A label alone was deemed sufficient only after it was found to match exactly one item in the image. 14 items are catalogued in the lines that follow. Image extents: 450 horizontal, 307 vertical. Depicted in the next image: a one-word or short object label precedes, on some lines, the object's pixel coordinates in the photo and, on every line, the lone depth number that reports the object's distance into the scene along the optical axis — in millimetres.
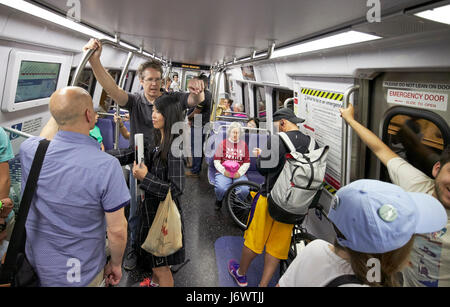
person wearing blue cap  931
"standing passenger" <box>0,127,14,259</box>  1803
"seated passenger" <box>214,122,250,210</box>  4801
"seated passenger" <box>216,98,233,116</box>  7962
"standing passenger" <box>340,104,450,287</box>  1324
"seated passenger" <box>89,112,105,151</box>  3959
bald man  1351
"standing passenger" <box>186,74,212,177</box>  5812
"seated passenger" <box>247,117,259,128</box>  5851
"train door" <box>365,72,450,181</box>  1722
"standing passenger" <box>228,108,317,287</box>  2801
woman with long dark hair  2293
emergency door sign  1704
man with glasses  2668
